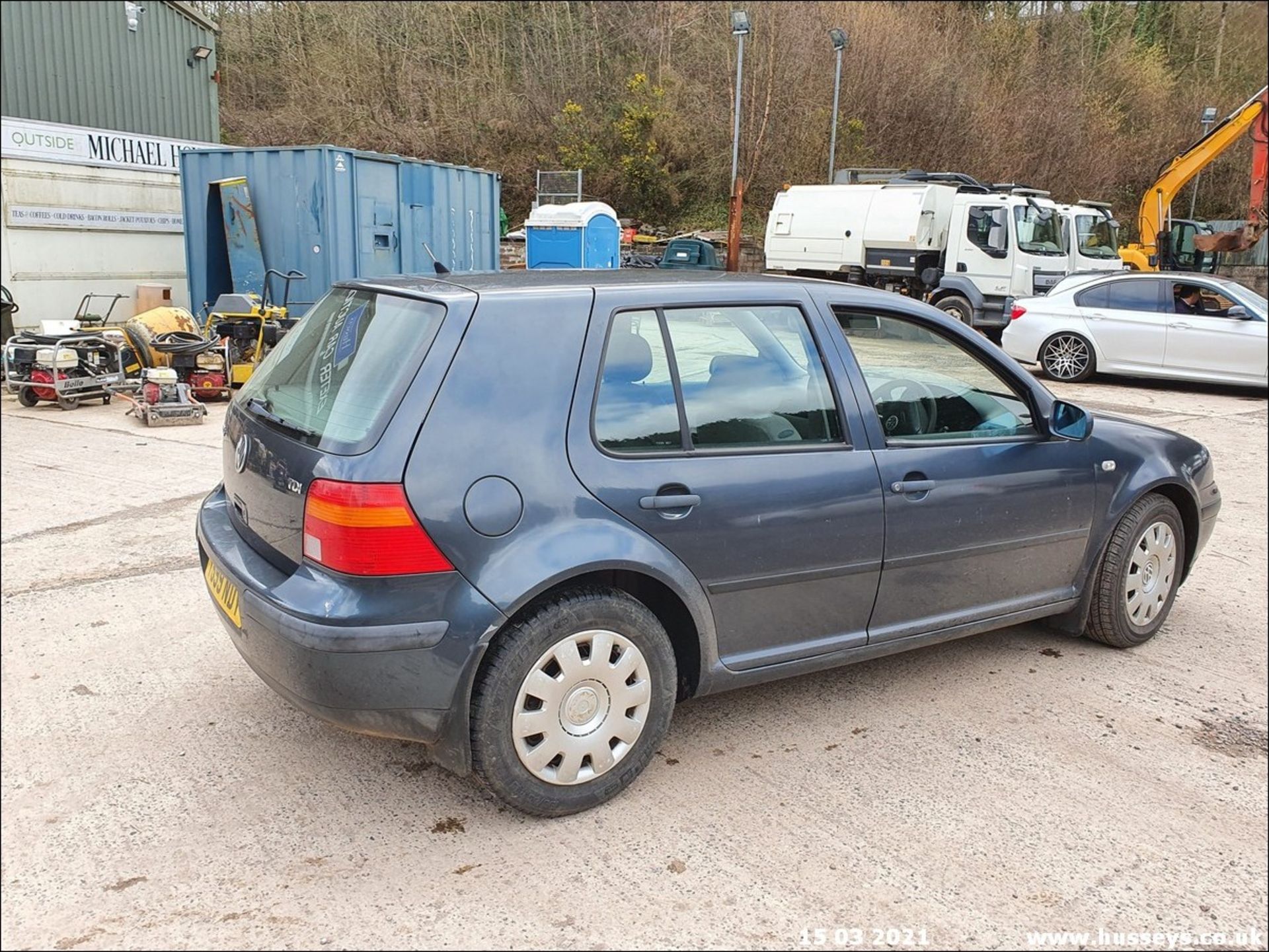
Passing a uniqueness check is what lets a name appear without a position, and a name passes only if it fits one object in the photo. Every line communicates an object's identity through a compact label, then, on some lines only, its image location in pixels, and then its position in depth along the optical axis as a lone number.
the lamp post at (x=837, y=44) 22.38
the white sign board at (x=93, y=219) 13.01
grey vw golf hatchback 2.68
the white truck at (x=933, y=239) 16.17
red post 19.52
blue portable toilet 18.25
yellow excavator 18.33
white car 12.21
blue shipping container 12.65
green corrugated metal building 12.98
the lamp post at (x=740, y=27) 20.52
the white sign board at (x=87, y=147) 12.87
